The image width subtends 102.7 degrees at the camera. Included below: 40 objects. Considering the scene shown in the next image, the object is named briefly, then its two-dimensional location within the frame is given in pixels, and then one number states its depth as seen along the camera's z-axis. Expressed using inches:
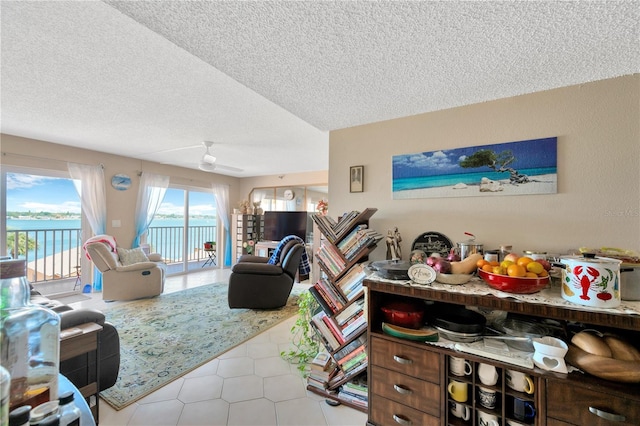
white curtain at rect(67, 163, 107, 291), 151.2
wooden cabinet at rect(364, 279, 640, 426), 36.3
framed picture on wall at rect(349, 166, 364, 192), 77.8
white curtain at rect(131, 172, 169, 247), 180.5
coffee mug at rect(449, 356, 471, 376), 46.9
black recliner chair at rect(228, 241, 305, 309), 126.9
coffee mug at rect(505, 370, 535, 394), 41.9
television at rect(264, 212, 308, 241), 215.2
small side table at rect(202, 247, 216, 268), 242.8
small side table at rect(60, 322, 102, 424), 51.6
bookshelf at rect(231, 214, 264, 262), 230.8
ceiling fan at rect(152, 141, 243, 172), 126.9
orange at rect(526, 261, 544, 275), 43.3
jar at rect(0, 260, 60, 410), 15.3
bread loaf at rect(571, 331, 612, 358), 38.2
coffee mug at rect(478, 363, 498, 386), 44.3
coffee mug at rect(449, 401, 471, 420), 46.8
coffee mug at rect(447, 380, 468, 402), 46.6
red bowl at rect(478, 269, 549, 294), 42.3
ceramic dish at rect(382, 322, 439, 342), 49.9
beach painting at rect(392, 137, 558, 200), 56.6
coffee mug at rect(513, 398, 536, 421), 41.8
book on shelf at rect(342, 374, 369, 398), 61.9
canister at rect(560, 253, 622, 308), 37.3
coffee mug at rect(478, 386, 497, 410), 44.3
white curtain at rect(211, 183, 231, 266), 235.3
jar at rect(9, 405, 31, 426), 13.9
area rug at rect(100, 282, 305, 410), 72.7
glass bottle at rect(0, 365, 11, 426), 12.0
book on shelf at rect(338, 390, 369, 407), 61.5
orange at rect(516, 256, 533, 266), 44.2
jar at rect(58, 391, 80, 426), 16.9
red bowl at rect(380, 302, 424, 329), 53.7
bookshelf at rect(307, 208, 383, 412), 62.4
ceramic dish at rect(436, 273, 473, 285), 49.3
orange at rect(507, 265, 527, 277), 42.8
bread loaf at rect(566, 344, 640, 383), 36.1
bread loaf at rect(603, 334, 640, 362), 37.0
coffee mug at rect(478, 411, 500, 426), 43.7
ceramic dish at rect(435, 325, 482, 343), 48.2
